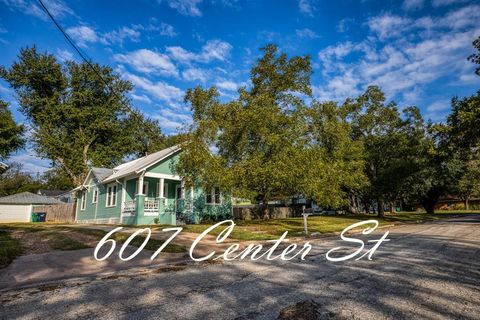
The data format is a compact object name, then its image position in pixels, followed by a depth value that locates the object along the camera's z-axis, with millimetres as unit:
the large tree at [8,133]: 43469
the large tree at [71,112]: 41500
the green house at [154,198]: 22312
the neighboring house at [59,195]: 54834
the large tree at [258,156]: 18875
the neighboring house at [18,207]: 42812
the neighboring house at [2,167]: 19566
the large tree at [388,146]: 30141
